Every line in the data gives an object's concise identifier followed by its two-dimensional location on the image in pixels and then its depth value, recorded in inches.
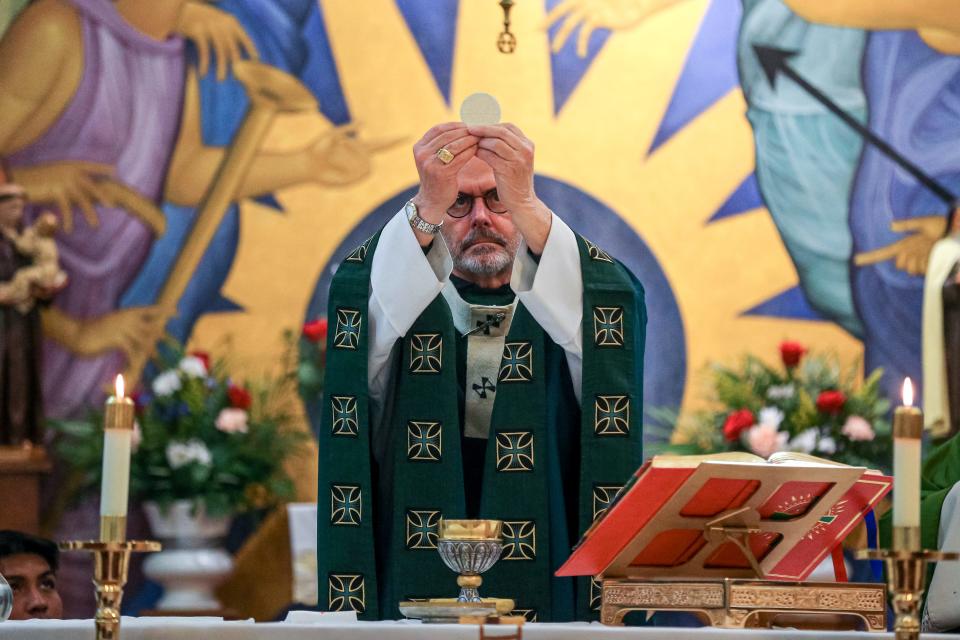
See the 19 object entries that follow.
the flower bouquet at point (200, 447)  626.3
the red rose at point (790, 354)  645.8
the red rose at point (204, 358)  647.0
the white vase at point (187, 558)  633.0
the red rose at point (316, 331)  650.0
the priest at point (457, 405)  310.2
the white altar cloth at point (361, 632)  176.5
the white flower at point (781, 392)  635.4
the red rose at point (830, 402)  623.8
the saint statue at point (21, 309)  658.6
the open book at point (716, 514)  205.2
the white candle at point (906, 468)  168.4
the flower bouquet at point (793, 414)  617.1
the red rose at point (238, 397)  633.0
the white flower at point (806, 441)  606.8
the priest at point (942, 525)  266.8
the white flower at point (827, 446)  612.9
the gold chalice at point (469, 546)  218.4
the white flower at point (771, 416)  615.9
